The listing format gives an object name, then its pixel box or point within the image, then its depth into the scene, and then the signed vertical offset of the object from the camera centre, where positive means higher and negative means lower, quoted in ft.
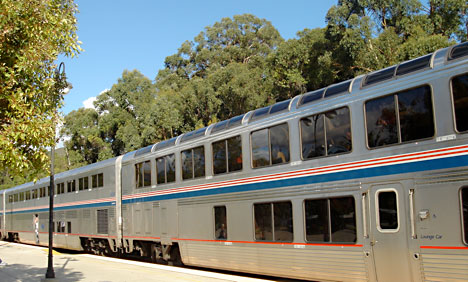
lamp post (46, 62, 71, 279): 34.30 +4.85
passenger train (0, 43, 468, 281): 24.98 +1.09
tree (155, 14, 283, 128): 120.47 +53.21
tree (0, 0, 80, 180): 27.55 +8.58
